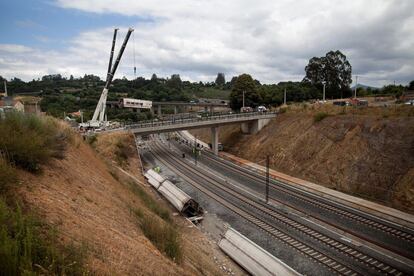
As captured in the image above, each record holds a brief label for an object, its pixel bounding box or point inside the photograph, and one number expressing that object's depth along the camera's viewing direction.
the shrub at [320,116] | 53.84
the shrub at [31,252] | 6.15
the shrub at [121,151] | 42.62
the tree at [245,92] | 87.31
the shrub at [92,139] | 44.28
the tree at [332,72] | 92.88
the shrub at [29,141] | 13.32
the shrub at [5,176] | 10.20
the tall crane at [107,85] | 57.72
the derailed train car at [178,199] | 29.33
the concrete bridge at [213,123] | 53.11
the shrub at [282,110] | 66.89
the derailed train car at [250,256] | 17.31
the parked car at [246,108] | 80.41
